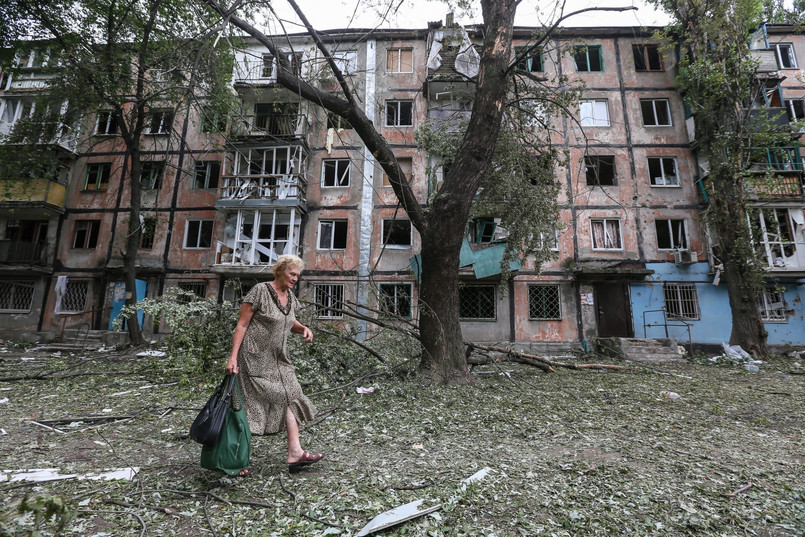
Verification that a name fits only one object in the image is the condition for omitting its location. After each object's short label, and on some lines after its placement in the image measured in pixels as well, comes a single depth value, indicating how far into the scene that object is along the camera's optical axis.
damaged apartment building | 16.64
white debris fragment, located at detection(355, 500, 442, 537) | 2.28
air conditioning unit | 16.52
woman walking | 3.10
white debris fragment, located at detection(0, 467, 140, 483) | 2.99
